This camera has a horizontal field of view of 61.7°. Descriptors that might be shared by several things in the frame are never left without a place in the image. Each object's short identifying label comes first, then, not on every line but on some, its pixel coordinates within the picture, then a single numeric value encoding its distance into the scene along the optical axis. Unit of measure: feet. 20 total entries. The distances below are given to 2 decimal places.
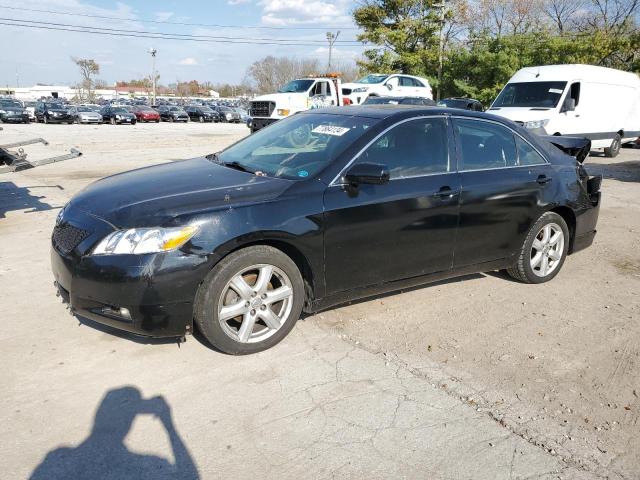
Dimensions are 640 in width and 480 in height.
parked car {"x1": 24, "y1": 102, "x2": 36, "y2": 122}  120.37
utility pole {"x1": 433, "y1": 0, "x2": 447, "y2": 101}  109.81
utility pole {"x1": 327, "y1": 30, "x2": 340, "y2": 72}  197.16
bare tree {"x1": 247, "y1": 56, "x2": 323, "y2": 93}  297.33
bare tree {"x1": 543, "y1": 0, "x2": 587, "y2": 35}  144.46
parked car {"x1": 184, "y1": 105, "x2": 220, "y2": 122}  145.38
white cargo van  44.57
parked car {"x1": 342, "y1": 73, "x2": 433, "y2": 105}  76.02
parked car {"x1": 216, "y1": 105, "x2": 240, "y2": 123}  146.61
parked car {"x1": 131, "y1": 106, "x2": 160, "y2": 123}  134.10
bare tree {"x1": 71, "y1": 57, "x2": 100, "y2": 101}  320.29
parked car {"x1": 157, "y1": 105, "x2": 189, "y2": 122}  138.62
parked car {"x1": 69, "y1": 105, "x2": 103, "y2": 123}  116.88
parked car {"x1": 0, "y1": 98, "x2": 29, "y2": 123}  109.81
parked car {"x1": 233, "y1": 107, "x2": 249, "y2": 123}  151.11
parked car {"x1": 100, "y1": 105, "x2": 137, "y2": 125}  118.32
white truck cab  64.28
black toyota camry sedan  10.77
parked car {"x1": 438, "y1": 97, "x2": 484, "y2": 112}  57.36
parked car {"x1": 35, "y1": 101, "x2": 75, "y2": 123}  116.26
